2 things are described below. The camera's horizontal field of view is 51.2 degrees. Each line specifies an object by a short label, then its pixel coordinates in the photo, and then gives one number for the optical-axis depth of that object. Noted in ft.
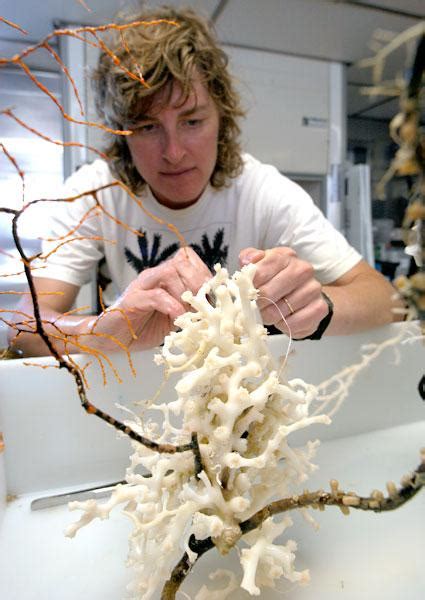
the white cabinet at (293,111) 5.90
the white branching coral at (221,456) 0.98
